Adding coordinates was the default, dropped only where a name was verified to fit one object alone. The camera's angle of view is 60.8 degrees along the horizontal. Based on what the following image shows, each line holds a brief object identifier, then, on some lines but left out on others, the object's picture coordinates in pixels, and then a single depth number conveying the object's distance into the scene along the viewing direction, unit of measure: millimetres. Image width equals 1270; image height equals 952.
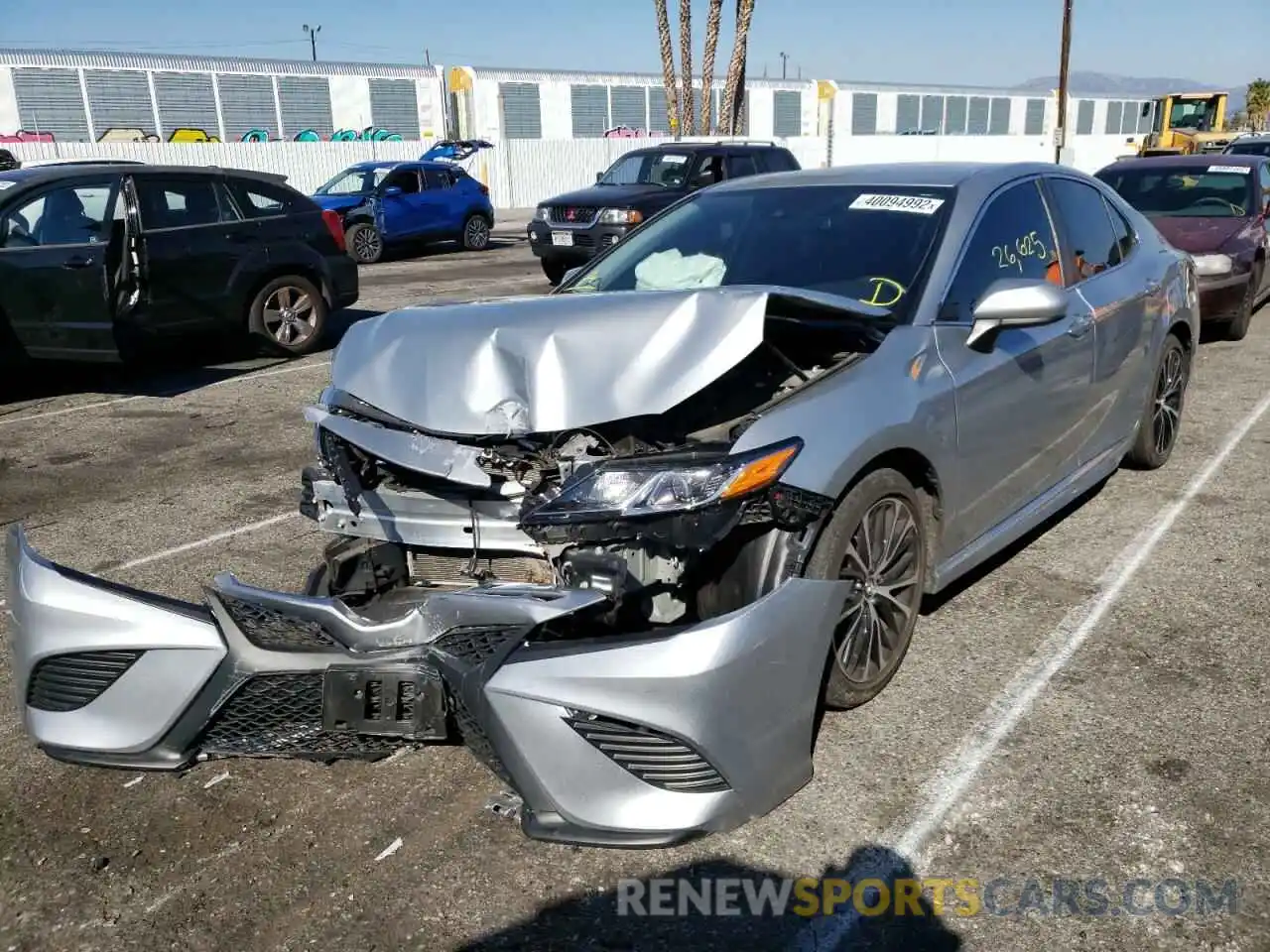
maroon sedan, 9625
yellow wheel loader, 32344
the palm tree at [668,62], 28672
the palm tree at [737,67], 28609
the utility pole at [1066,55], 34531
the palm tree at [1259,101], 67188
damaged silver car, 2537
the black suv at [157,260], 8102
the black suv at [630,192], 14227
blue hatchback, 18922
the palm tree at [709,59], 28859
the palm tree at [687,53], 28719
